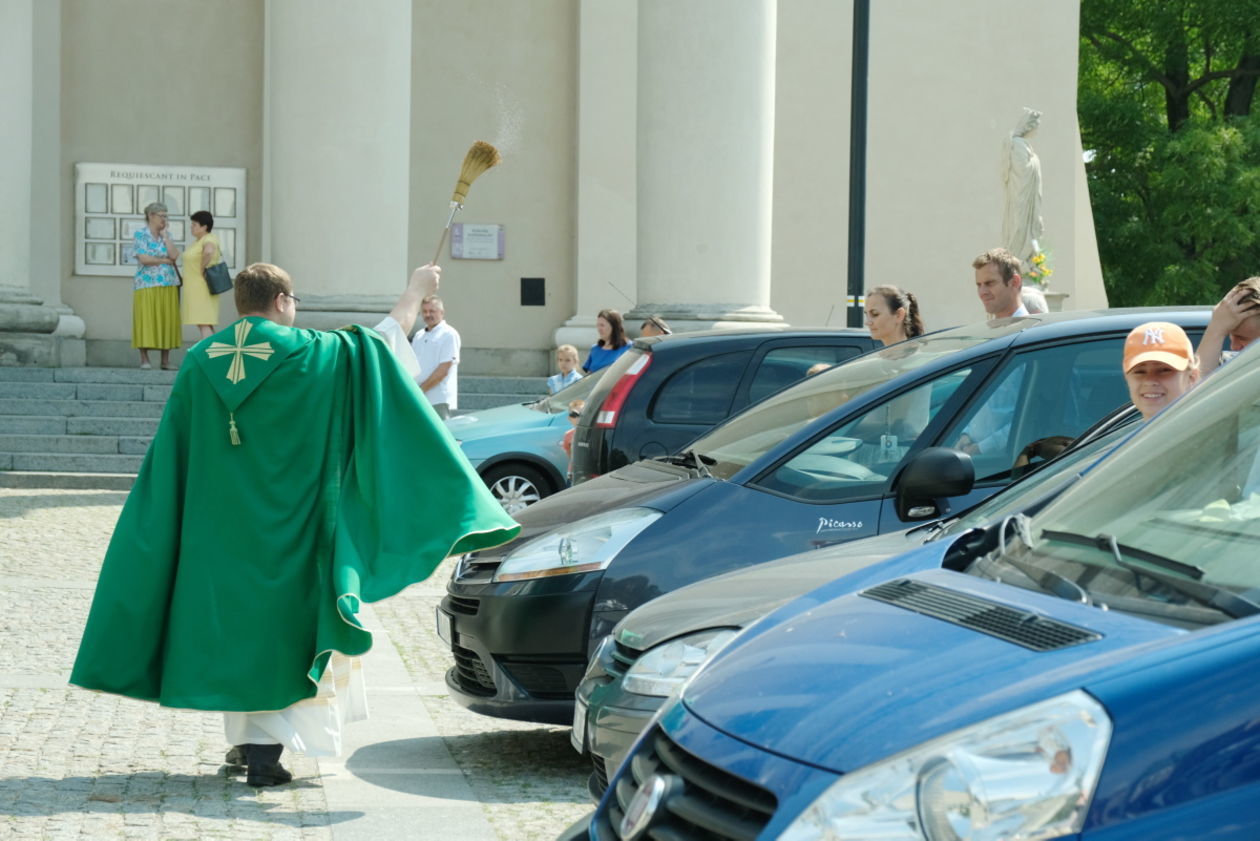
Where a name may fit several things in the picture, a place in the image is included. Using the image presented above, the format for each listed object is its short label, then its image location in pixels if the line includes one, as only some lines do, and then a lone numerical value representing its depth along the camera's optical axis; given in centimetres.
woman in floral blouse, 3493
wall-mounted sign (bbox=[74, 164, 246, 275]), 3819
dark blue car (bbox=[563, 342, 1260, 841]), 405
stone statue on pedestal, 4506
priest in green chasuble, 1039
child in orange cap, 968
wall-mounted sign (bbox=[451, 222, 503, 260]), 4082
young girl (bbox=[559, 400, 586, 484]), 2150
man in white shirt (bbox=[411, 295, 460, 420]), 2466
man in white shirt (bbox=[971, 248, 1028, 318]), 1478
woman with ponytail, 1535
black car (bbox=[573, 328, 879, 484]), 1726
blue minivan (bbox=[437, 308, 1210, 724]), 1063
